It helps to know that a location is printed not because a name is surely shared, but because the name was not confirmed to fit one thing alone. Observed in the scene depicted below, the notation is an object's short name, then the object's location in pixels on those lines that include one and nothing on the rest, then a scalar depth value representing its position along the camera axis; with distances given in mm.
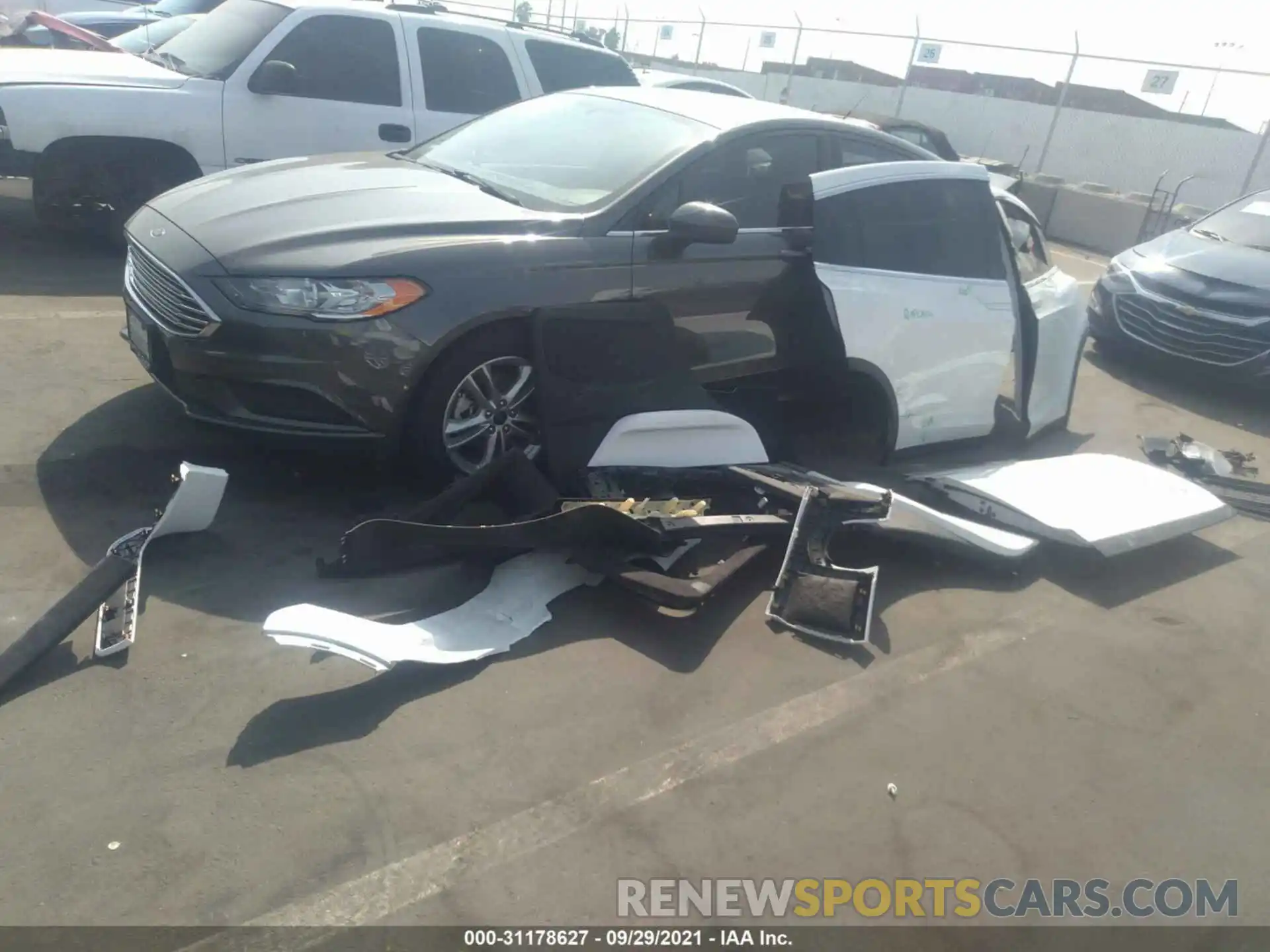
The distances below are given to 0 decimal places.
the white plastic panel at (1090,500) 4605
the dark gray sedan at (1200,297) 7793
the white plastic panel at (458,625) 2998
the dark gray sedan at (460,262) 3721
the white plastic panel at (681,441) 4148
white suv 6605
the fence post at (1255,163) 15217
